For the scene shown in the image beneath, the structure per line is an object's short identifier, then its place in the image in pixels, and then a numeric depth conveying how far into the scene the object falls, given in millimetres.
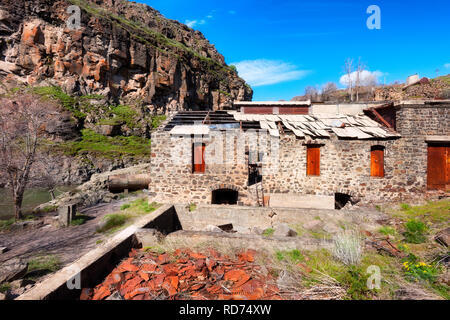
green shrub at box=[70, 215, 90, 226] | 8859
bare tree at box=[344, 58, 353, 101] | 27148
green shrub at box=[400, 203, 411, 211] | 9523
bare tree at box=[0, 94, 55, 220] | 10297
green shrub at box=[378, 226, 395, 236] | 6586
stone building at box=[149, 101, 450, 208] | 9695
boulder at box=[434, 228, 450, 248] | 5352
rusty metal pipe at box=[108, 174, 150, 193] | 13836
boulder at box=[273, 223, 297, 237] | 6467
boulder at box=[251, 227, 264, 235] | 6880
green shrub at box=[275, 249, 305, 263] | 4707
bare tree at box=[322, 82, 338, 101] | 39897
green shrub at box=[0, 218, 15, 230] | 8797
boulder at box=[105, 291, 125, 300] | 3431
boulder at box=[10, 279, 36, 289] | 4250
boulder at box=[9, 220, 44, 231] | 8734
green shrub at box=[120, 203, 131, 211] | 9938
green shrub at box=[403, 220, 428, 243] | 5929
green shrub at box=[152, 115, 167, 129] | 31922
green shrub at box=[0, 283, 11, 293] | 4105
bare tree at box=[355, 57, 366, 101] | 27344
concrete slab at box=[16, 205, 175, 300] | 3052
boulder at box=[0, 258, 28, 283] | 4512
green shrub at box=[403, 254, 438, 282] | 4039
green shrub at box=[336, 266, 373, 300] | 3504
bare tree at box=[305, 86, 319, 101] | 43697
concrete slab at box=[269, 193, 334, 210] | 10172
